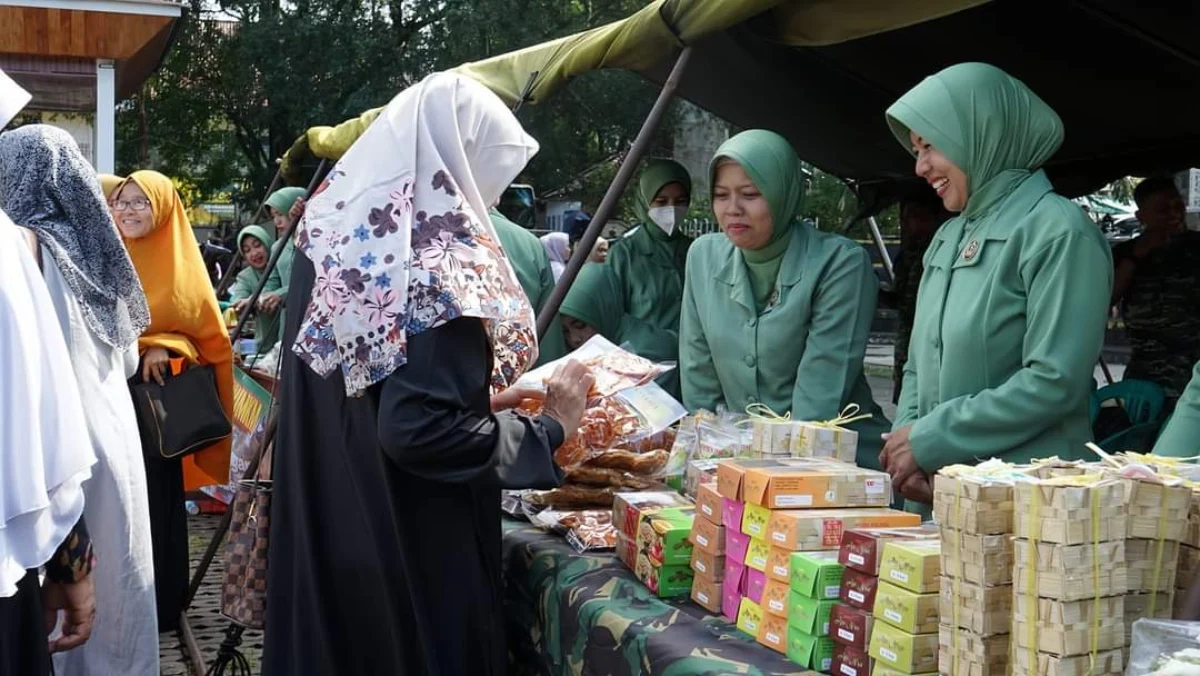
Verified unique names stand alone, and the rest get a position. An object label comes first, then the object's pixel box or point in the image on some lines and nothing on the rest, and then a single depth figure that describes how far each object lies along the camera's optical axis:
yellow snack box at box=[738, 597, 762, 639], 2.09
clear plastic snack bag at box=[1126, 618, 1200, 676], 1.36
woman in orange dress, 4.66
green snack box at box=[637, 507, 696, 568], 2.39
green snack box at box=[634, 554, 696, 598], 2.38
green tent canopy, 3.53
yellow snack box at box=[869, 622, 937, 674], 1.72
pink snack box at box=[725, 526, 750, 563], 2.15
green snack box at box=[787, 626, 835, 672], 1.92
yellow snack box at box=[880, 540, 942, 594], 1.72
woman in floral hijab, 2.21
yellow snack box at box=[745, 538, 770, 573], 2.08
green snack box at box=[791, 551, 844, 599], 1.92
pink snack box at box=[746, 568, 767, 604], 2.09
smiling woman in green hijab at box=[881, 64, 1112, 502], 2.37
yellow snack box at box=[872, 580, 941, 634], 1.72
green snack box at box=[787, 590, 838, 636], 1.91
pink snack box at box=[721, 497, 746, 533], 2.17
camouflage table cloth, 2.02
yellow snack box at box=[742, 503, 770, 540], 2.08
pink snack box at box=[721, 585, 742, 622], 2.18
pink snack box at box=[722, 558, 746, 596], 2.16
